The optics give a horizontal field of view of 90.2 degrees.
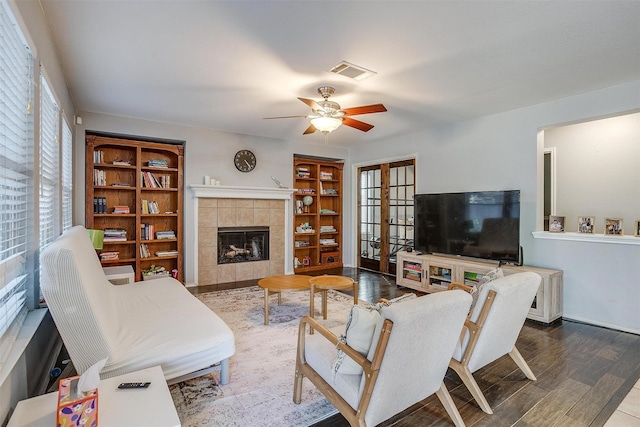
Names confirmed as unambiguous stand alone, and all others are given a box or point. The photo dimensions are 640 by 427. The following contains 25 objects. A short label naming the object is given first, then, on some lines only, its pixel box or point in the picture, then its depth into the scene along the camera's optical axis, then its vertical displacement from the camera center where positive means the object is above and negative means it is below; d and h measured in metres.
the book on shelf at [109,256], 4.54 -0.64
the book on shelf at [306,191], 6.24 +0.42
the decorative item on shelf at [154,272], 4.78 -0.93
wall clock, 5.41 +0.88
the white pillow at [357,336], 1.59 -0.62
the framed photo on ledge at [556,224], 3.76 -0.13
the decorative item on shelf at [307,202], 6.43 +0.20
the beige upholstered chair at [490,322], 1.98 -0.71
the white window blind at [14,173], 1.42 +0.19
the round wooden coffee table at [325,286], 3.44 -0.81
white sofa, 1.61 -0.78
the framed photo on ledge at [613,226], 3.36 -0.14
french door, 5.54 +0.00
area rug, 1.92 -1.22
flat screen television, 3.83 -0.16
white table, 1.19 -0.79
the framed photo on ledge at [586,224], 3.55 -0.13
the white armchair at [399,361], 1.44 -0.74
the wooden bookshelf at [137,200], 4.51 +0.17
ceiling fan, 3.15 +1.01
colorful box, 1.12 -0.70
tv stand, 3.46 -0.84
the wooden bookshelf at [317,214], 6.39 -0.04
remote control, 1.42 -0.78
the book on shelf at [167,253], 4.93 -0.65
